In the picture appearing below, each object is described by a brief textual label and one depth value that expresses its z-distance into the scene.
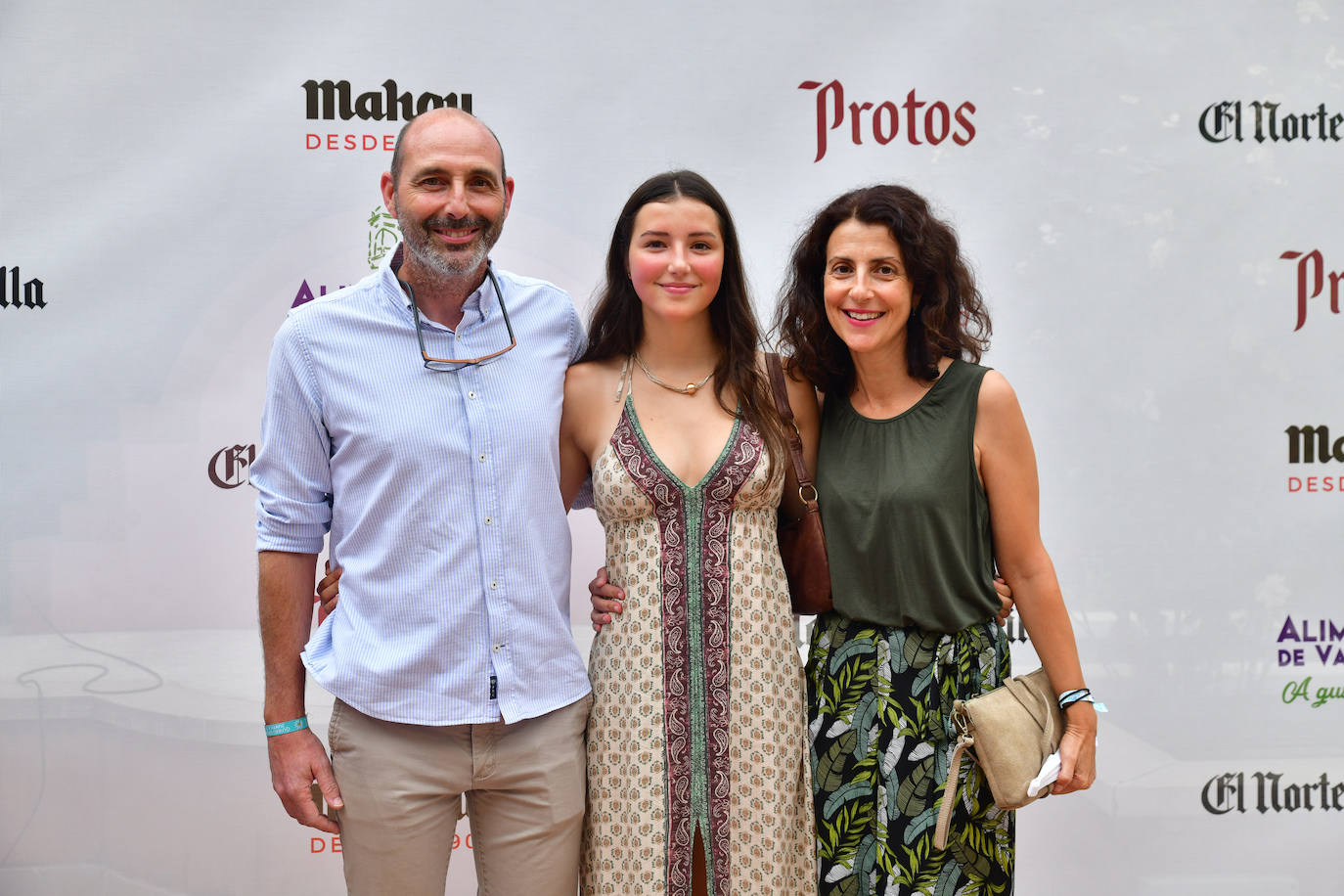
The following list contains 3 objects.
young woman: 1.90
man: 1.83
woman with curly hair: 1.89
